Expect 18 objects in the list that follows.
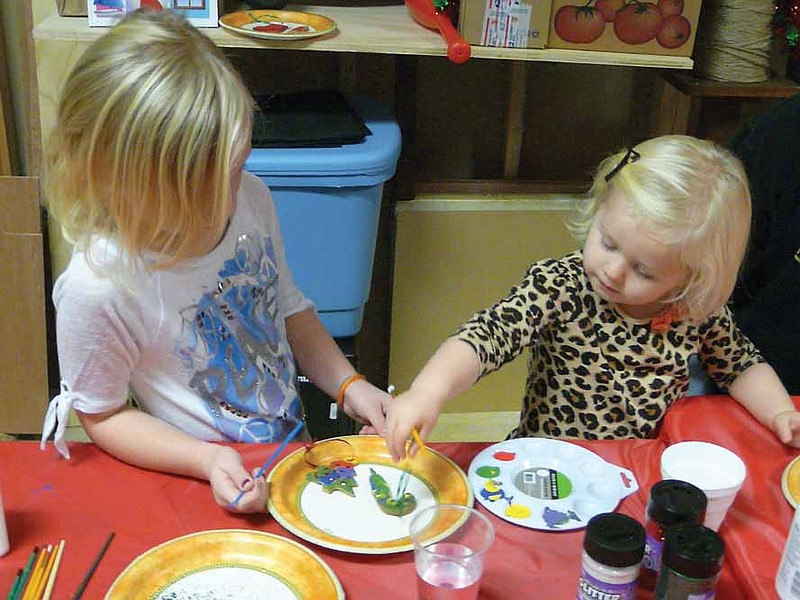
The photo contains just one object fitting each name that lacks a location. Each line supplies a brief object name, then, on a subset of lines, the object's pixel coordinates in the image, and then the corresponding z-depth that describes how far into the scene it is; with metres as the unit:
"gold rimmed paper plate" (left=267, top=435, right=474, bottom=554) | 0.95
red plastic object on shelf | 1.76
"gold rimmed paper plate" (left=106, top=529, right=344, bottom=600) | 0.87
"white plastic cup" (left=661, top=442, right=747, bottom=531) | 0.93
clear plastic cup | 0.85
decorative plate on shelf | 1.75
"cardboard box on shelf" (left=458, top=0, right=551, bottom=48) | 1.81
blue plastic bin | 1.77
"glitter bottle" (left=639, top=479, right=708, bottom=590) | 0.82
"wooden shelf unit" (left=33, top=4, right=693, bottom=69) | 1.76
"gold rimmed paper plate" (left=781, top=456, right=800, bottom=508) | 1.02
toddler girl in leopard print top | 1.14
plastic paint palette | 1.00
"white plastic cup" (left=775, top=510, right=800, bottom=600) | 0.82
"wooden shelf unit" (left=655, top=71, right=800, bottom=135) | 2.05
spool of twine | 1.96
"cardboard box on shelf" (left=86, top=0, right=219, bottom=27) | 1.75
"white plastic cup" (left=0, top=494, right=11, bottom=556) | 0.89
